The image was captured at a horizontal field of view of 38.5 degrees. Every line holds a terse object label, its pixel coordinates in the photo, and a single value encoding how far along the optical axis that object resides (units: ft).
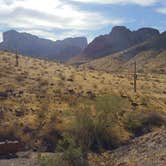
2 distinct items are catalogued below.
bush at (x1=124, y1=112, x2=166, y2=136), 63.73
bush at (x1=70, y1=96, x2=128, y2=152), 53.86
